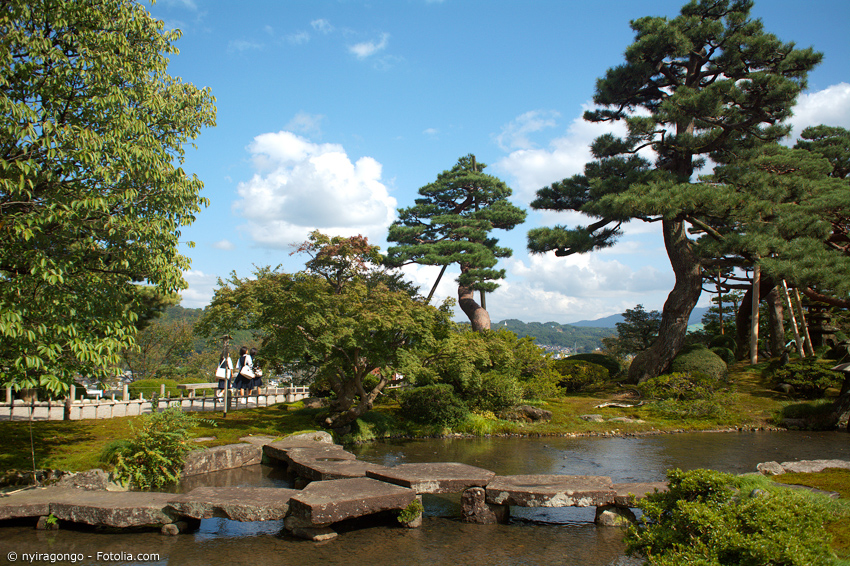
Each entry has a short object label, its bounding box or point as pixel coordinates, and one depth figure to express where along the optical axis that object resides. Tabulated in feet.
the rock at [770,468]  28.02
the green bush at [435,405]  49.73
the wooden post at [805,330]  71.82
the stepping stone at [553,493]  21.45
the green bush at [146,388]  73.13
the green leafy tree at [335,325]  42.88
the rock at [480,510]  22.57
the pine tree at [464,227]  93.61
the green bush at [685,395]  55.01
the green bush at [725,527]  11.76
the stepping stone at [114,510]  20.35
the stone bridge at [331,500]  20.31
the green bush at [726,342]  89.45
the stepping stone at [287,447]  33.37
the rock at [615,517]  21.80
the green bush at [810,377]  57.77
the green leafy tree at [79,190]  21.39
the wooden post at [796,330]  69.41
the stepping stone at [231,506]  20.30
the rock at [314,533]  19.99
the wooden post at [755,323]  71.82
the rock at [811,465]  27.66
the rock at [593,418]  54.19
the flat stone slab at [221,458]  31.19
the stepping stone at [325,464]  26.66
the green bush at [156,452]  27.53
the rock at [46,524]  21.18
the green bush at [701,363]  68.08
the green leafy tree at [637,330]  115.03
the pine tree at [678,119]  65.98
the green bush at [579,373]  76.45
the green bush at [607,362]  85.51
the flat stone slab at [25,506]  20.94
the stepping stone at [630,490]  21.70
